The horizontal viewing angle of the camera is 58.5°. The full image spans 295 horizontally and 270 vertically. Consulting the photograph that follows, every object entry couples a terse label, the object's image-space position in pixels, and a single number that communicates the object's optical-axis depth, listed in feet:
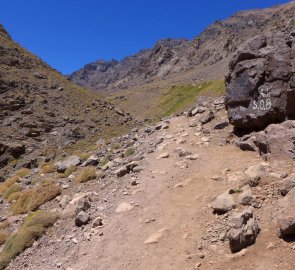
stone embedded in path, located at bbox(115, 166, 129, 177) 32.05
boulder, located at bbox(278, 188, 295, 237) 16.94
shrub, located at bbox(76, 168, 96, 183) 35.36
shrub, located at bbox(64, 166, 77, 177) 39.86
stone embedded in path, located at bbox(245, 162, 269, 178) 23.45
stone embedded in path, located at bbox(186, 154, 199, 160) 30.37
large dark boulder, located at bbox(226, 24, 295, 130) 28.80
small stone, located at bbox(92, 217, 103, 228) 24.94
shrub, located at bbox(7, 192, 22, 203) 38.71
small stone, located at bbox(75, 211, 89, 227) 25.77
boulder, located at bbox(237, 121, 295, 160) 24.60
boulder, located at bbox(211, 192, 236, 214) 21.27
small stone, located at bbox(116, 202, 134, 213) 25.94
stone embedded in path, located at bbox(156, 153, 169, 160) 32.69
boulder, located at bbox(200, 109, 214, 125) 38.11
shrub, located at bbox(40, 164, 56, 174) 43.62
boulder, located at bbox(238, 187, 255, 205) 20.95
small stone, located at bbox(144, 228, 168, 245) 21.32
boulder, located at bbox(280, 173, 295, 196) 20.15
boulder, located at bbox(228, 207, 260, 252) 17.88
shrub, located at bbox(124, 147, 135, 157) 37.70
